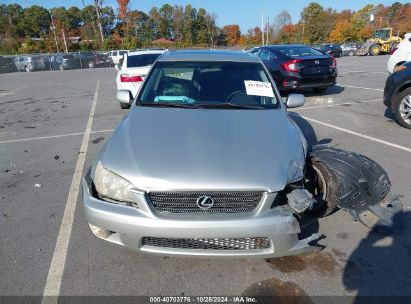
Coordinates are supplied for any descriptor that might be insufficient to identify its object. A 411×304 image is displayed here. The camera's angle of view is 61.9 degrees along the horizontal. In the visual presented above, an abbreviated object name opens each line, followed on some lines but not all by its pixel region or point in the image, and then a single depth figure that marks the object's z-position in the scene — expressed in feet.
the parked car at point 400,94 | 20.98
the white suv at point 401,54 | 28.14
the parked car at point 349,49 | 128.20
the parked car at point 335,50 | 113.07
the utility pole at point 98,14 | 175.27
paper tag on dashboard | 12.50
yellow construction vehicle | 108.17
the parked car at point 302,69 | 32.12
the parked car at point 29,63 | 108.88
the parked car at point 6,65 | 106.93
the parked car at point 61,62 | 113.91
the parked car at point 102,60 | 120.43
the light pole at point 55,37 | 198.90
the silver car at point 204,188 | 7.74
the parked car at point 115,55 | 118.21
